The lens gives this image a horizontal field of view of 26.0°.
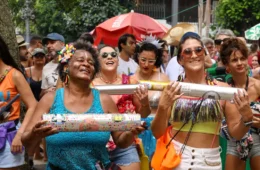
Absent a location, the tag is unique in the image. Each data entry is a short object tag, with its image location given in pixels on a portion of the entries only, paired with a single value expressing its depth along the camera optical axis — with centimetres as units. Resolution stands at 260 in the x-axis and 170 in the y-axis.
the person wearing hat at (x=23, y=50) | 1054
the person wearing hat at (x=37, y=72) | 974
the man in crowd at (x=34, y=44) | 1195
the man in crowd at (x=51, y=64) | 872
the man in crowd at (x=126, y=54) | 845
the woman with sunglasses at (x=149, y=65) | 719
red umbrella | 1434
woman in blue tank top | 429
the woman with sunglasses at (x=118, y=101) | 584
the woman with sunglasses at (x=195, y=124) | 478
